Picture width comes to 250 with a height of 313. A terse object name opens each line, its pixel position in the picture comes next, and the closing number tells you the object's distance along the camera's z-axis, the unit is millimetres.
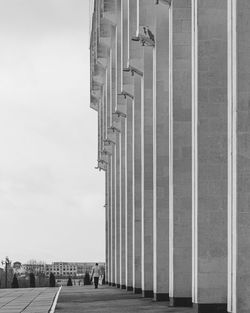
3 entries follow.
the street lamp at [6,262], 89625
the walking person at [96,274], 60106
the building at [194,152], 20203
